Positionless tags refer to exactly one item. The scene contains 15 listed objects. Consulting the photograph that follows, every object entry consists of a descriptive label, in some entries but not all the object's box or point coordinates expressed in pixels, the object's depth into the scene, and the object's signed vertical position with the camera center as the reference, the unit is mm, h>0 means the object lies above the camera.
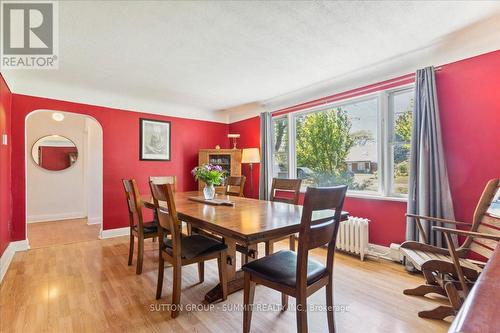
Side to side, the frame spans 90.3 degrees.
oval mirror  5145 +306
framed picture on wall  4355 +483
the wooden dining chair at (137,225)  2464 -669
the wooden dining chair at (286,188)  2529 -239
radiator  2957 -865
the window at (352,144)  2980 +317
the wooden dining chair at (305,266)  1332 -631
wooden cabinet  4747 +160
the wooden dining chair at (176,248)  1841 -660
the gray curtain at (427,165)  2438 +6
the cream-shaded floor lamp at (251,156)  4400 +184
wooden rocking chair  1635 -704
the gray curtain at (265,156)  4430 +182
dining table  1441 -369
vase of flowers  2656 -106
